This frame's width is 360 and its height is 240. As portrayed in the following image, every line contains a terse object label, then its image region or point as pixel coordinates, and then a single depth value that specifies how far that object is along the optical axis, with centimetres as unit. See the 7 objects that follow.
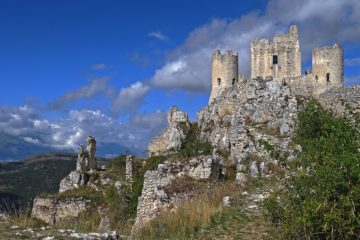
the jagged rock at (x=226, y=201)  1585
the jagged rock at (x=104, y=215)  2216
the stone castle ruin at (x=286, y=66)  4466
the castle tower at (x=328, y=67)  4466
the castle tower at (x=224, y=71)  5084
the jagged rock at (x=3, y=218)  1849
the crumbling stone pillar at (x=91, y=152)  3784
